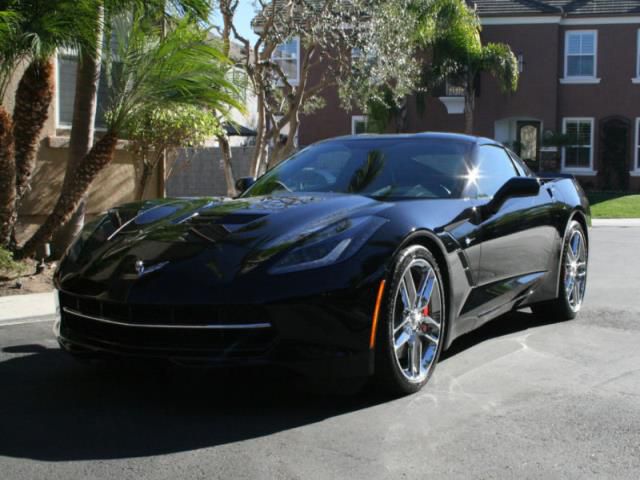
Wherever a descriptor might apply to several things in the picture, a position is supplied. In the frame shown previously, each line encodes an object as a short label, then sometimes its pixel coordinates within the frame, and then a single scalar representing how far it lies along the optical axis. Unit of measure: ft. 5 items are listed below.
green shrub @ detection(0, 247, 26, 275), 28.68
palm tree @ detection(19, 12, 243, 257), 30.37
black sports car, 13.60
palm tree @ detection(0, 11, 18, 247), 27.37
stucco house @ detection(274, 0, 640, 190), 100.83
